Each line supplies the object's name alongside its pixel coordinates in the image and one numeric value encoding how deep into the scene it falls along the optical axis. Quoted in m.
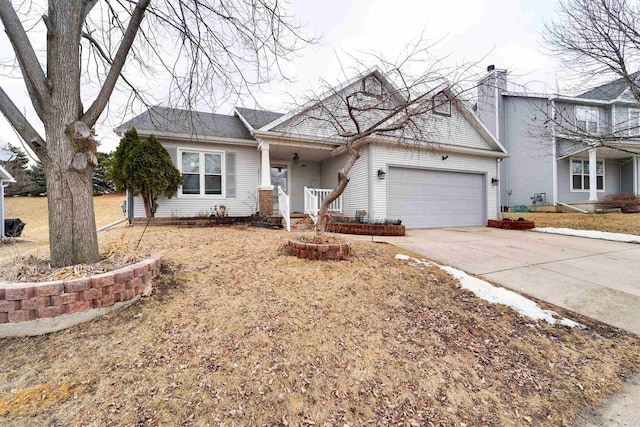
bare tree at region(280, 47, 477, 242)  4.77
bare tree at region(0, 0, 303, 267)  3.01
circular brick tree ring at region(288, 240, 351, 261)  4.50
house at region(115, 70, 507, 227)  9.19
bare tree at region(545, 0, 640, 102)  6.27
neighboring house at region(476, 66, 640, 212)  13.80
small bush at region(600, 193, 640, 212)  13.09
